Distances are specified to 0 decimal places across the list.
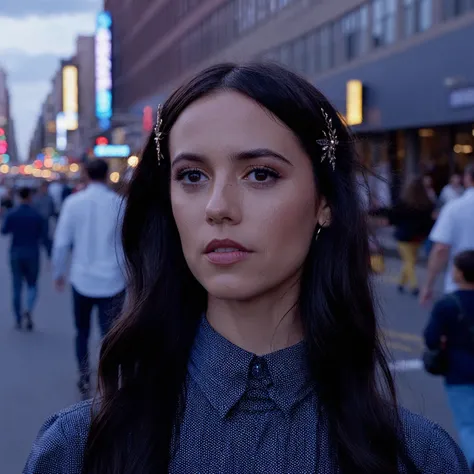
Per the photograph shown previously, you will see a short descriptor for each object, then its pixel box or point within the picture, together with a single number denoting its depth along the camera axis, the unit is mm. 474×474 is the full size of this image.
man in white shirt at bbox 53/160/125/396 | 7938
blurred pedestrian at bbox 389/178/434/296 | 14164
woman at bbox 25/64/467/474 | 1803
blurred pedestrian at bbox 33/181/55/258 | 21523
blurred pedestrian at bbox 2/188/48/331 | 12102
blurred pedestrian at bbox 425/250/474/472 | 5465
